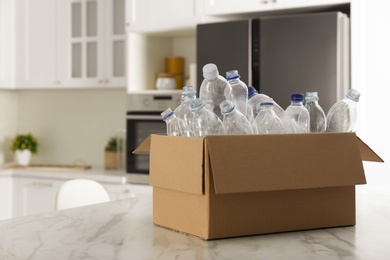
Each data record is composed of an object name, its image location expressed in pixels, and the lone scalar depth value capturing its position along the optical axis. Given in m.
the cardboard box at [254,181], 1.92
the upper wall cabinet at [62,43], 5.81
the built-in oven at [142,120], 5.19
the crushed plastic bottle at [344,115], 2.11
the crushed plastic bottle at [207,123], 1.99
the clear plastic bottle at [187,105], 2.04
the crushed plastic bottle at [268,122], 2.05
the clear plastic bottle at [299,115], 2.09
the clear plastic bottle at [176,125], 2.05
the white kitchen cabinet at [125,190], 5.19
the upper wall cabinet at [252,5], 4.43
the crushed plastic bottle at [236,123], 2.00
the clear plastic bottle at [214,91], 2.05
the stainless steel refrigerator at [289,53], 4.28
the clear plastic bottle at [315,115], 2.12
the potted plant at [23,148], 6.32
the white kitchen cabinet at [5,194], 5.94
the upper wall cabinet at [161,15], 4.99
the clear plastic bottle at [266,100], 2.08
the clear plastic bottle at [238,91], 2.07
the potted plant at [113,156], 5.86
